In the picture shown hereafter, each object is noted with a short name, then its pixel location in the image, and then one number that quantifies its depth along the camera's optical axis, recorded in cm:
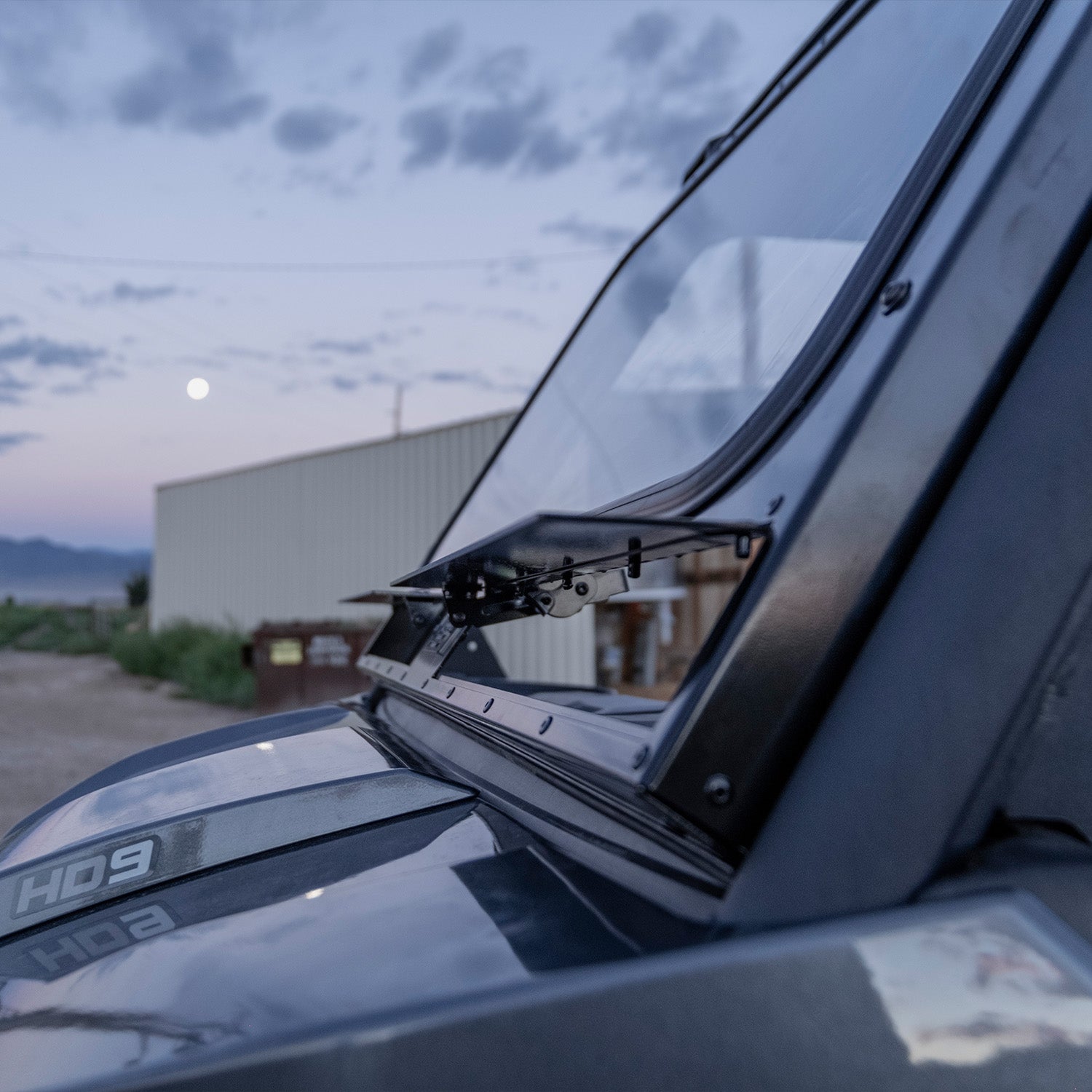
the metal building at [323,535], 1215
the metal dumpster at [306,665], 1030
